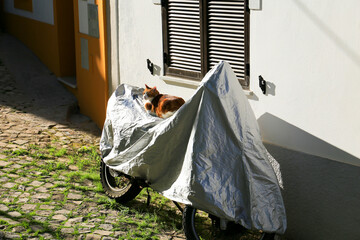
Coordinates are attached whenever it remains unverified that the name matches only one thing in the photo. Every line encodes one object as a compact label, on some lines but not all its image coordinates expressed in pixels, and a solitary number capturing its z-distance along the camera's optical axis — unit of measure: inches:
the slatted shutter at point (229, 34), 244.5
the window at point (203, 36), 246.4
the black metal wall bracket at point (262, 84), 231.9
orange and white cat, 224.8
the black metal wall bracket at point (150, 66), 300.7
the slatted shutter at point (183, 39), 272.5
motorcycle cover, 193.0
